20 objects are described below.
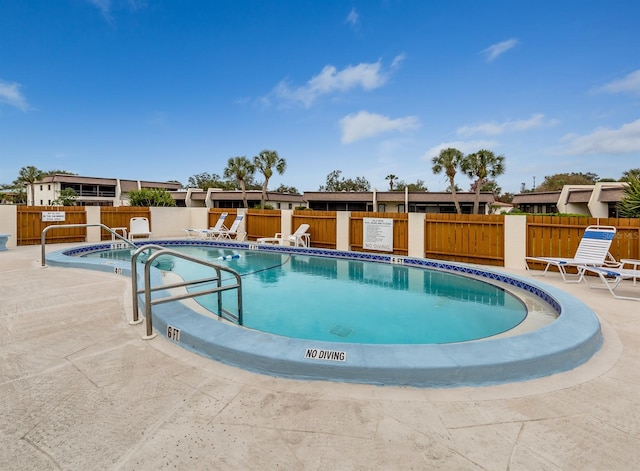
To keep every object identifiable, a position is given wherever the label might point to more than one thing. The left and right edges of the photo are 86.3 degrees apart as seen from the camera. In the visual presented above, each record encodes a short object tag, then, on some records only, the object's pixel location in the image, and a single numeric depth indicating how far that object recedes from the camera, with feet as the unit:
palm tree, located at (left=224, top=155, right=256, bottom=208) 113.39
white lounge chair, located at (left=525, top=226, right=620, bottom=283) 23.04
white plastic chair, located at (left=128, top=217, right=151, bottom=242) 48.47
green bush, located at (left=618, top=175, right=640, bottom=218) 31.65
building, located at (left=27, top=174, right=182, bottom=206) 149.59
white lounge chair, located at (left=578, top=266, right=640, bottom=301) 18.45
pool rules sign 38.37
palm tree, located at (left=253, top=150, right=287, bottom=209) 111.96
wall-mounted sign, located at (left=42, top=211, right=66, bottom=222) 43.88
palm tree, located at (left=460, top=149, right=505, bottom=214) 93.30
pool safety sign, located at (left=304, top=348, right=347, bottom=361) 9.52
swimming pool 9.05
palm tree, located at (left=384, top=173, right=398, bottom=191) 178.70
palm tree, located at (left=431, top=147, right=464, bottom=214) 97.86
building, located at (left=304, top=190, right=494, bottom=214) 114.18
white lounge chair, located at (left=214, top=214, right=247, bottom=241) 51.26
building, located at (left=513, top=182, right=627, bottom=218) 82.79
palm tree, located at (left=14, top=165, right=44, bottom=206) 166.39
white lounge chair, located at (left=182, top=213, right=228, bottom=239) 51.57
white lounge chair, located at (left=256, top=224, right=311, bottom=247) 43.62
